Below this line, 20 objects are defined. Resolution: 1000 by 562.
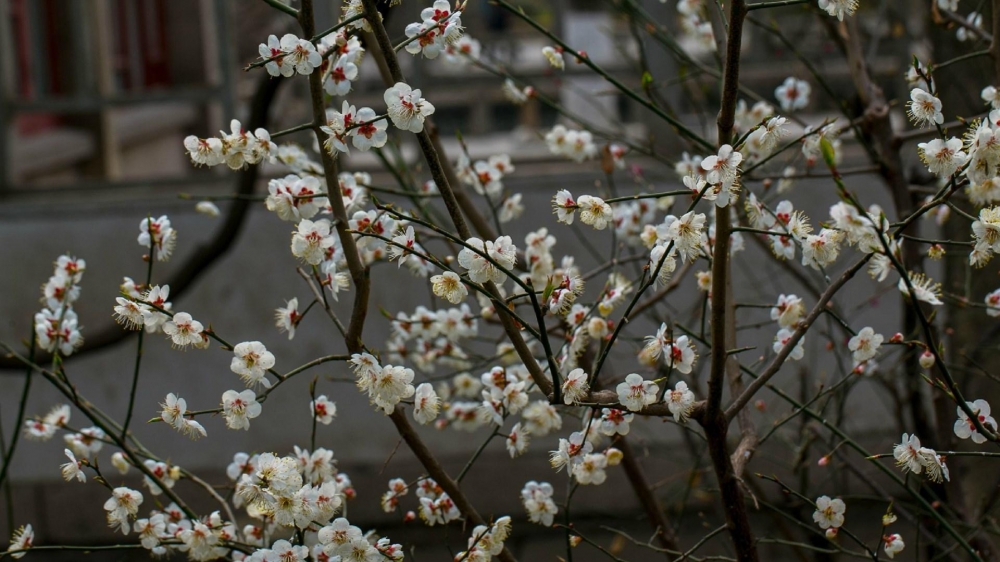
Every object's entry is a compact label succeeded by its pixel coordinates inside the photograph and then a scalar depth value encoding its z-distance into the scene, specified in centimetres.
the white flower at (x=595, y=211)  145
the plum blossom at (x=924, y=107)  144
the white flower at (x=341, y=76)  152
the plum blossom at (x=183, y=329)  148
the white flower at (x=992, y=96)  151
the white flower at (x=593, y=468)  161
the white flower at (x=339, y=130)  144
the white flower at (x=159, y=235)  157
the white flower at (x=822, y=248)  145
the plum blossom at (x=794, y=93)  194
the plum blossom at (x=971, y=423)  148
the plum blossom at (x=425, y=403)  150
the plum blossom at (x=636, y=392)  146
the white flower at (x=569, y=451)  150
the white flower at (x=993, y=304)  163
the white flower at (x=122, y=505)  157
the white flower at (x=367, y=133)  144
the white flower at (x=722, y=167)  140
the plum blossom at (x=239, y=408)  148
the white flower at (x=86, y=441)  169
